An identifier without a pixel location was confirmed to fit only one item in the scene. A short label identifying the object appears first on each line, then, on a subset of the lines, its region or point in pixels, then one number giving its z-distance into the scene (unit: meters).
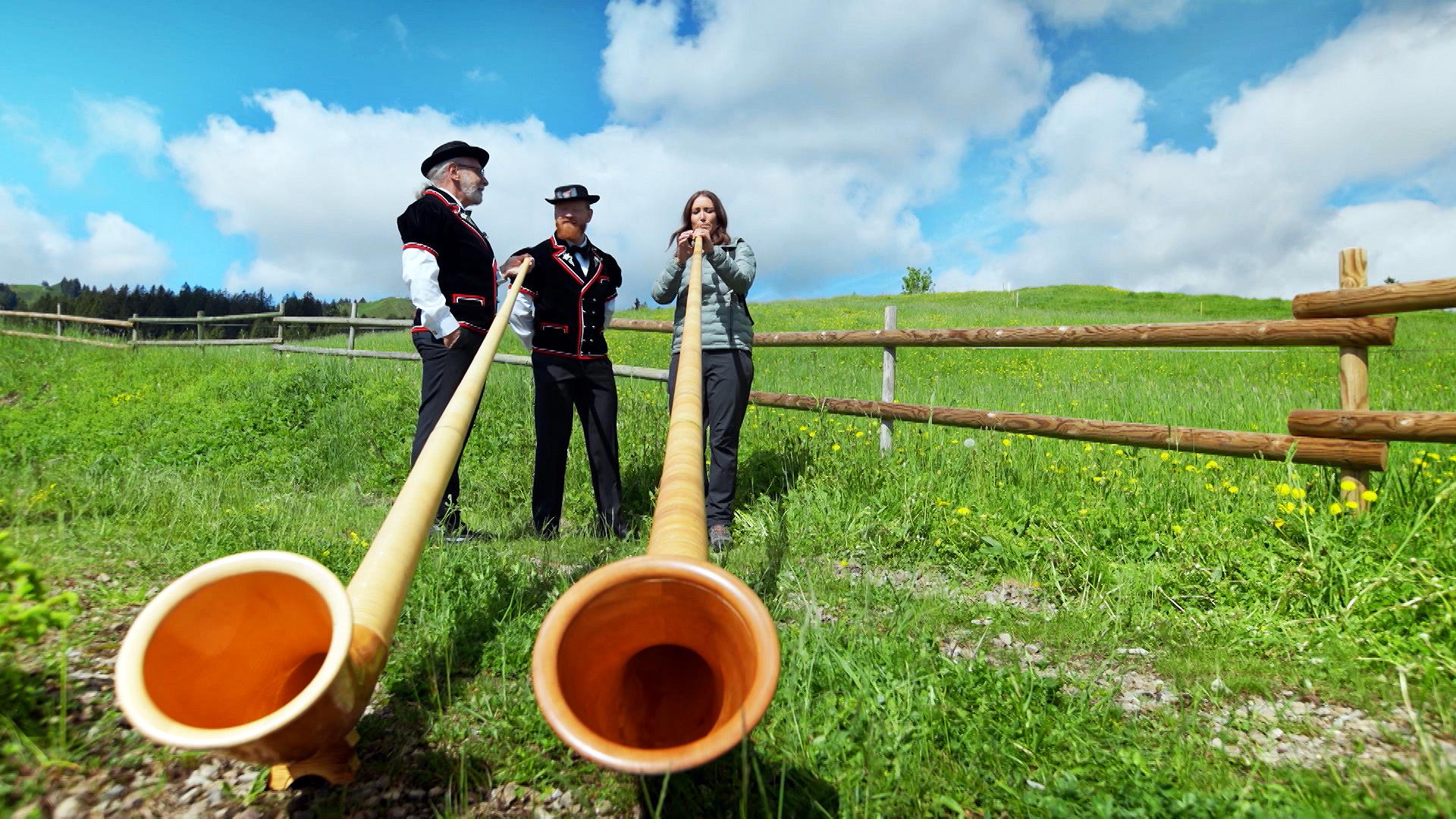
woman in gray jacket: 4.19
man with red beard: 4.21
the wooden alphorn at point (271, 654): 1.34
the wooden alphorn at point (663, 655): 1.22
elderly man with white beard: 3.82
